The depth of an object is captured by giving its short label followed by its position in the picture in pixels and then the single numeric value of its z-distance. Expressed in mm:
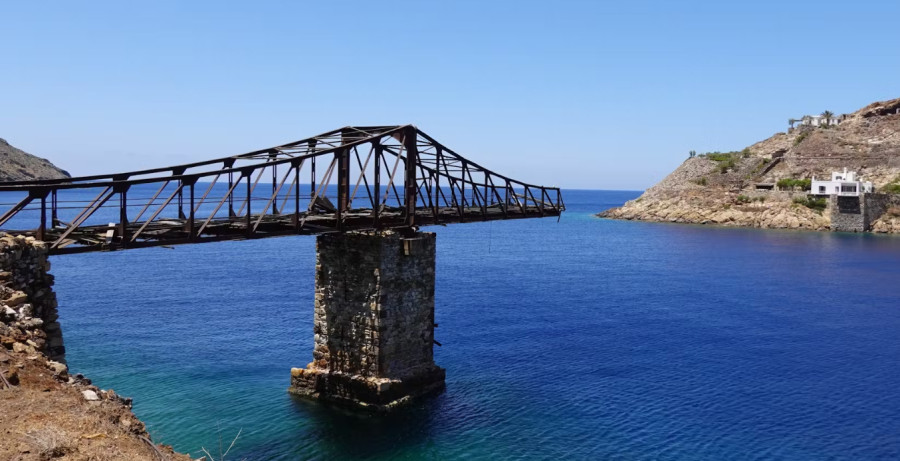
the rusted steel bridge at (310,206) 22250
